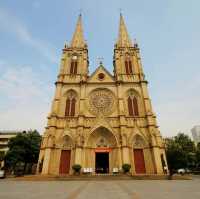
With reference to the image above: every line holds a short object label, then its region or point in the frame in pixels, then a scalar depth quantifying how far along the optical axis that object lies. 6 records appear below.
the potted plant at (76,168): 21.72
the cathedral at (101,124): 24.16
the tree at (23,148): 27.44
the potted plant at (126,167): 21.48
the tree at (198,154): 30.76
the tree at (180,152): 31.06
